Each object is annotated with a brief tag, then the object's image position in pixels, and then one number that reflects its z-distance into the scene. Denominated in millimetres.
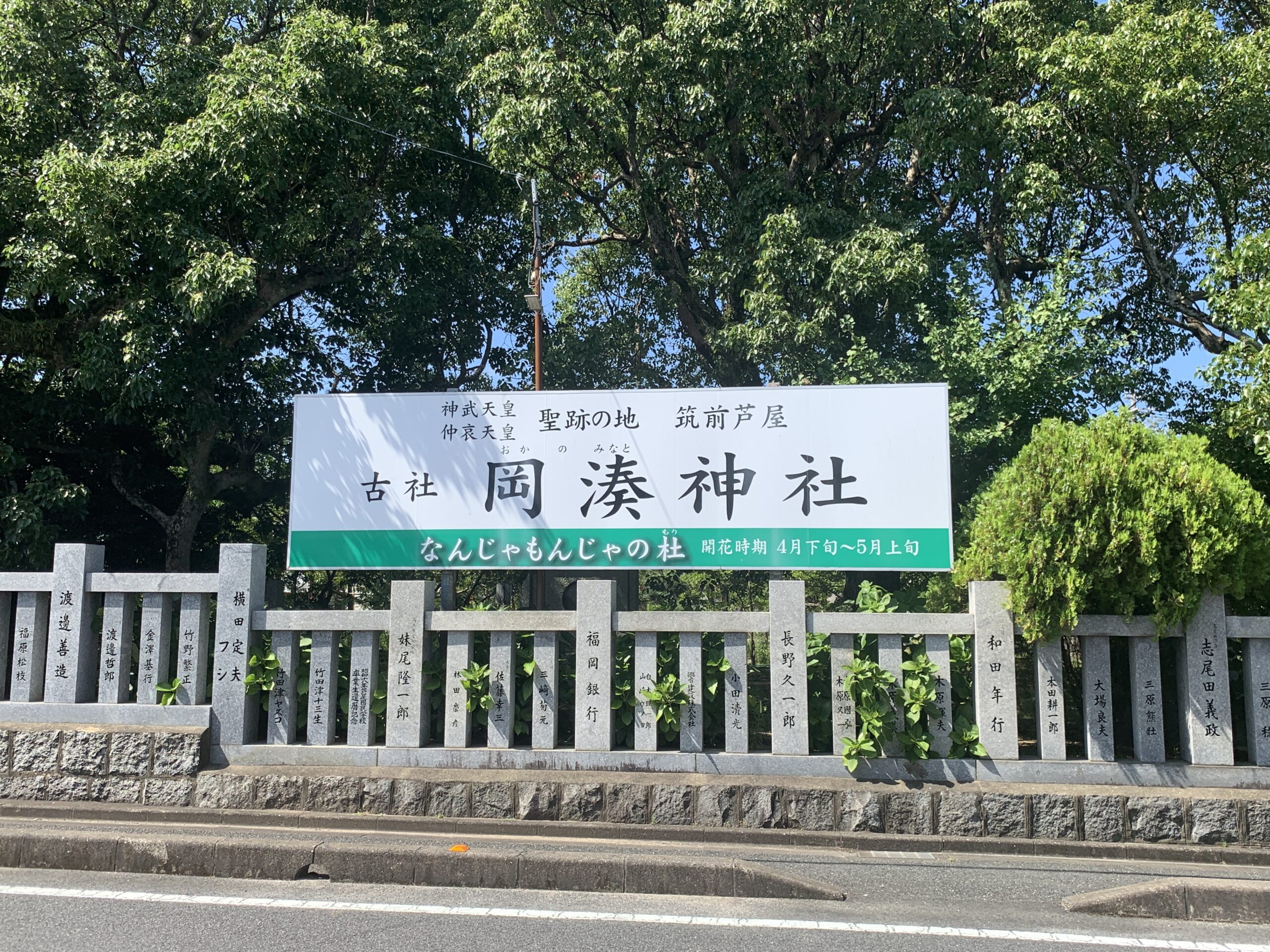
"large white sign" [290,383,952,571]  7168
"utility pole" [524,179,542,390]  11602
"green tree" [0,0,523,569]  9312
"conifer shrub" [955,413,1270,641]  6039
